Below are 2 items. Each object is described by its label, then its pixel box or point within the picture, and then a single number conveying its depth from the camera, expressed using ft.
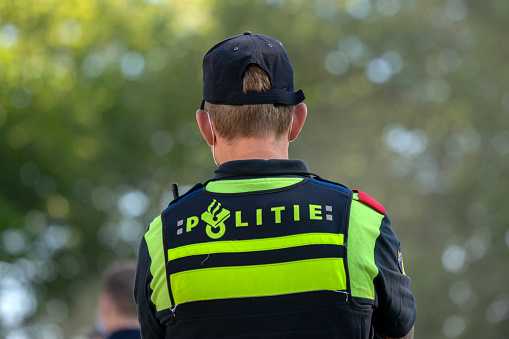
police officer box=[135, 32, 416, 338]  14.61
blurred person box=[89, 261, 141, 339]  33.63
